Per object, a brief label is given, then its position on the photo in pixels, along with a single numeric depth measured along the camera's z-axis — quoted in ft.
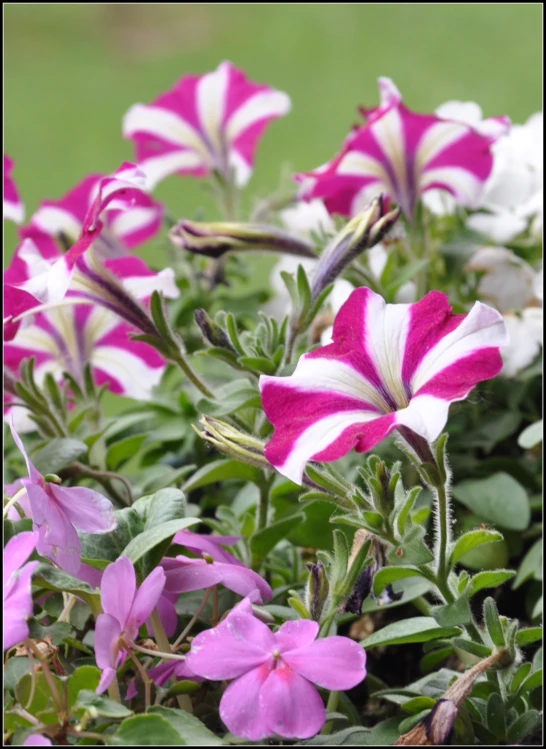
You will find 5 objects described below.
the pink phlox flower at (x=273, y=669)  2.01
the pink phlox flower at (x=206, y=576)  2.11
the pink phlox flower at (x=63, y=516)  2.05
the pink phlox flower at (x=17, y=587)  1.97
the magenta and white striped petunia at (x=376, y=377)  2.01
